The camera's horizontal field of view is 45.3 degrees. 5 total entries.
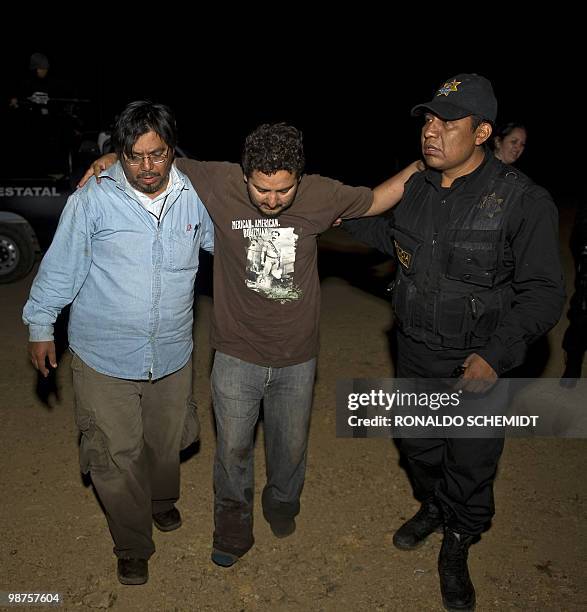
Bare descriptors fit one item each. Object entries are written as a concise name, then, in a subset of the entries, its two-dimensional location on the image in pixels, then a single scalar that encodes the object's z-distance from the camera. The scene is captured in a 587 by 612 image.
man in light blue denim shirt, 3.30
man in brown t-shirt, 3.47
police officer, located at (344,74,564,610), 3.25
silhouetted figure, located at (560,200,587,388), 5.43
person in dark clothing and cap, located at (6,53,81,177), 8.77
